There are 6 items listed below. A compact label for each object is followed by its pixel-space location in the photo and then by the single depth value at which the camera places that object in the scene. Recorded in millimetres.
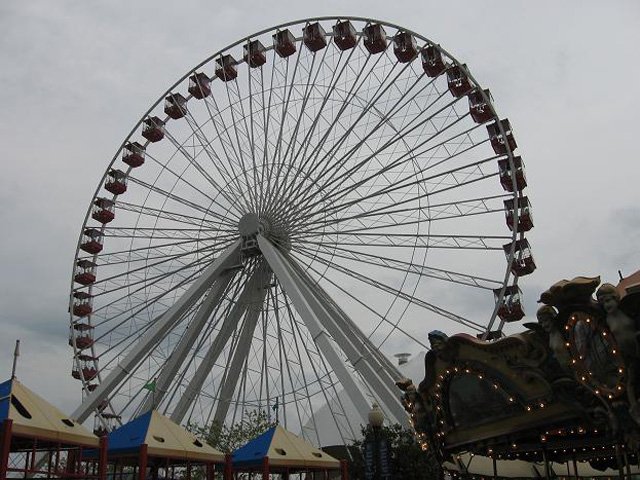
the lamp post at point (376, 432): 11977
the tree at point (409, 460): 17938
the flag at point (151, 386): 20409
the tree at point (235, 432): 25094
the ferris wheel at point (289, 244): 20906
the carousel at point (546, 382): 8977
